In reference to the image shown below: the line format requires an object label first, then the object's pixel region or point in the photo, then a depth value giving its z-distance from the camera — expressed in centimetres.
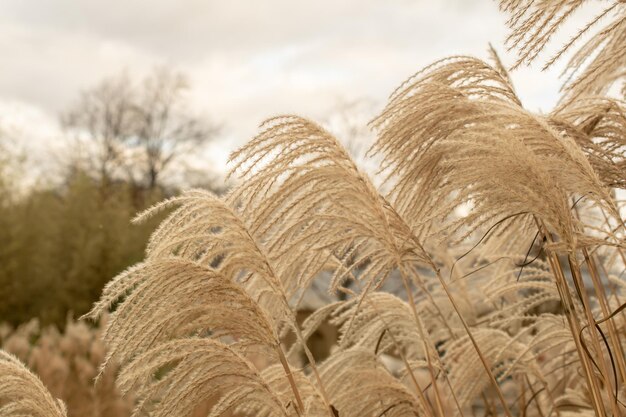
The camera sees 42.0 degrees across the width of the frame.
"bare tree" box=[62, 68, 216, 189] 3619
